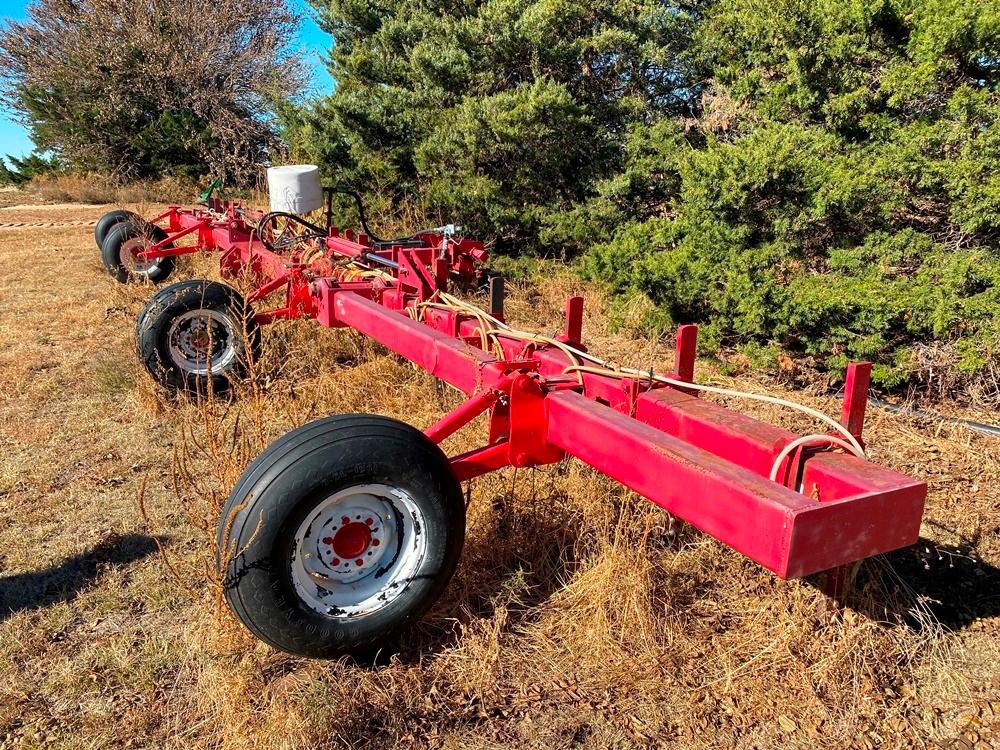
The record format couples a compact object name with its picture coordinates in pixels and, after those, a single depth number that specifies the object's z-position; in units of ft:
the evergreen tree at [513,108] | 26.22
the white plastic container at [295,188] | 23.27
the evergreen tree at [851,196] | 14.53
